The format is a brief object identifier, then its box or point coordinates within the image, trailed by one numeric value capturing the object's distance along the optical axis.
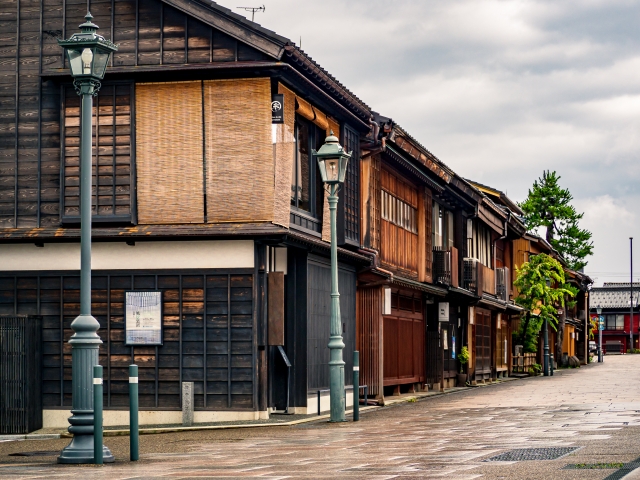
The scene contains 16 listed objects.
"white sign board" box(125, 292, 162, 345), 20.59
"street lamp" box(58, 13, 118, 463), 13.40
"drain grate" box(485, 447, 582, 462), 11.95
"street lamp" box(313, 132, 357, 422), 20.25
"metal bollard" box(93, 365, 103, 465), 13.07
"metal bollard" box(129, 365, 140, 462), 13.46
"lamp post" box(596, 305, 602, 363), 79.89
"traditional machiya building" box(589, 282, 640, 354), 124.19
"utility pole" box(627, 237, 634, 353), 111.81
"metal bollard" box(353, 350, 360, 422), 20.59
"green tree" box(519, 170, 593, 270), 73.69
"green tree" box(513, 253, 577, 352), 49.50
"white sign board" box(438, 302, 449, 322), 36.34
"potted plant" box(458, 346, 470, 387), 39.03
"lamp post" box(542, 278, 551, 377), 48.47
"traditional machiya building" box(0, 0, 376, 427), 20.38
